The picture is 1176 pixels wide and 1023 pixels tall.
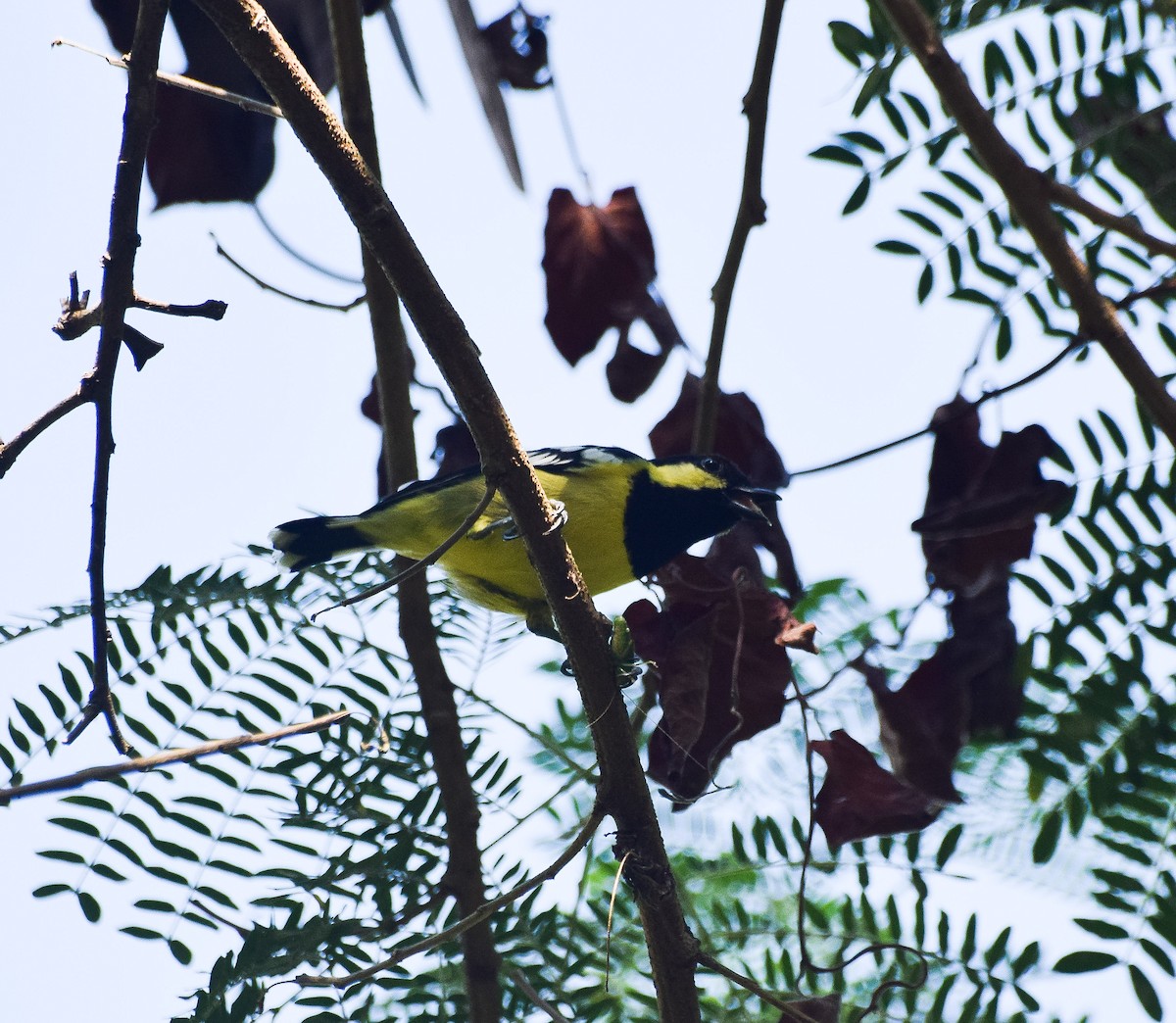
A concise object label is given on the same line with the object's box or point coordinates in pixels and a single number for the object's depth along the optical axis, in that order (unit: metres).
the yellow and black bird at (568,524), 6.13
